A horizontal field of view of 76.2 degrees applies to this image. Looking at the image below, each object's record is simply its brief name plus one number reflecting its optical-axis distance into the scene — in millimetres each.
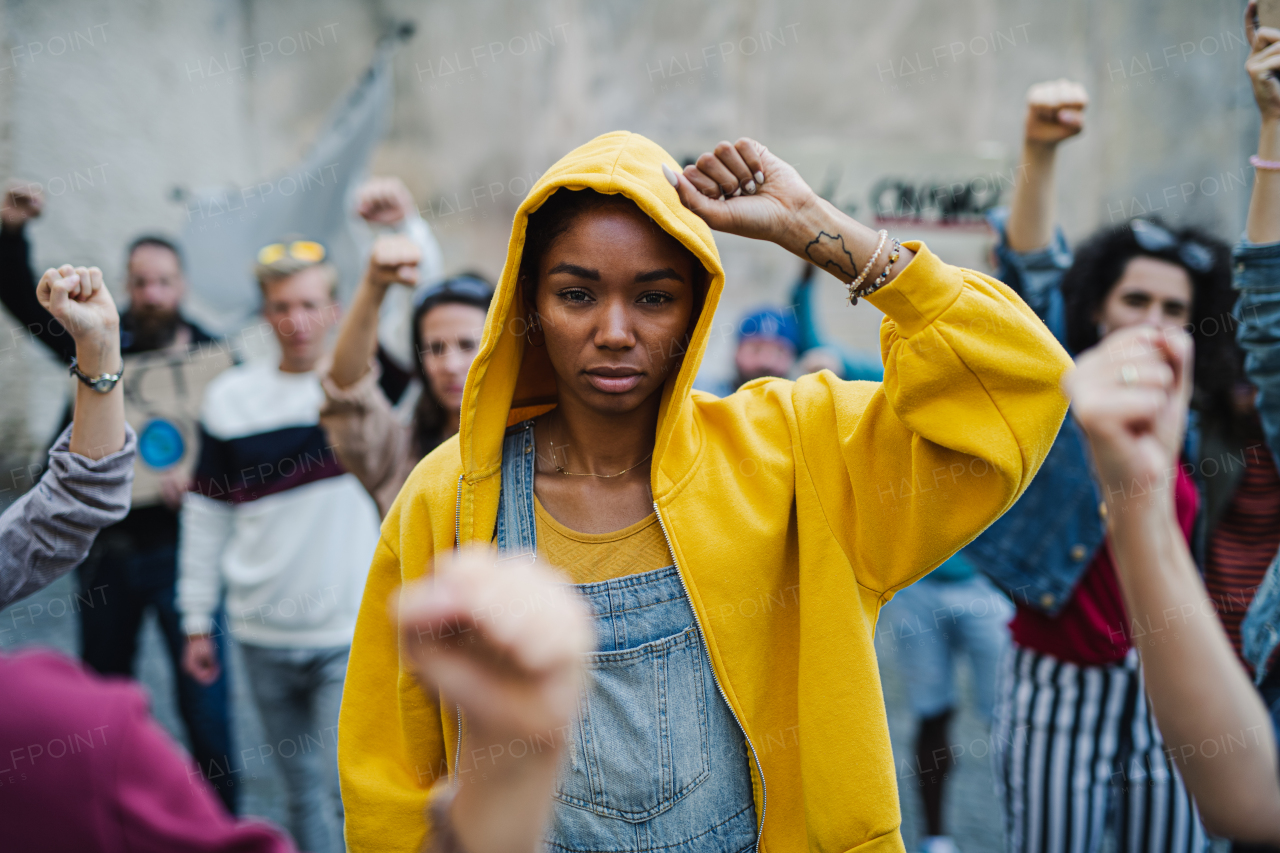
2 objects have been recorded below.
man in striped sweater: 2777
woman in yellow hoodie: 1252
